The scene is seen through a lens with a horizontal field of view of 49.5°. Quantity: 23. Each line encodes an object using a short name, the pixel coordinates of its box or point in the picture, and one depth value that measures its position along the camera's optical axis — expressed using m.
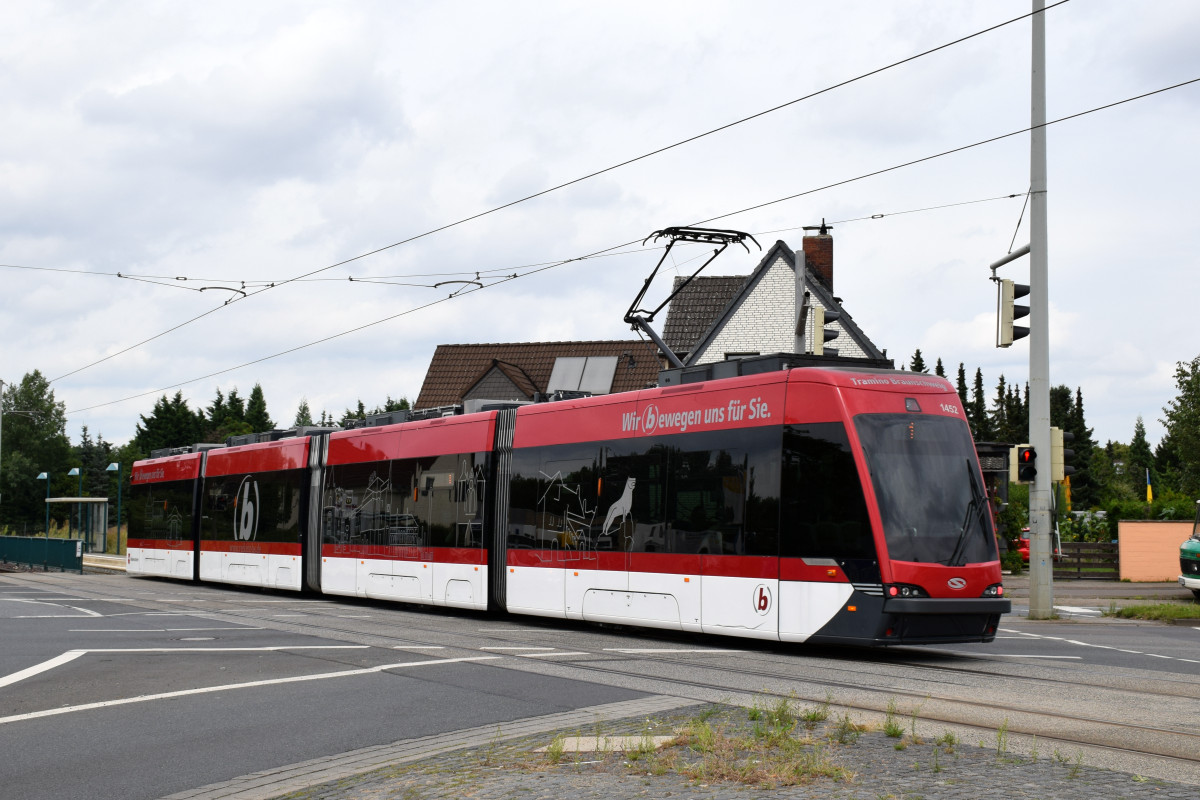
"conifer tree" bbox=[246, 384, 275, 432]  150.00
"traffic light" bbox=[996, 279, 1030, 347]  20.81
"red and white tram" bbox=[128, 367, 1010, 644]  13.41
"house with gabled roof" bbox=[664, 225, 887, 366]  40.91
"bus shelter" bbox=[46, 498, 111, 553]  51.78
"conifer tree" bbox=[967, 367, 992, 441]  146.00
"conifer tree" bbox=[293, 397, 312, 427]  168.50
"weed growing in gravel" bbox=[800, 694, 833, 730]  8.57
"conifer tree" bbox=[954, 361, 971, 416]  168.18
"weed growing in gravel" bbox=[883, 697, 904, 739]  8.05
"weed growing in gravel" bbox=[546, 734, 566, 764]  7.44
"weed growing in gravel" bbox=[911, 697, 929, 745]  7.91
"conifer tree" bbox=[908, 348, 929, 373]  144.50
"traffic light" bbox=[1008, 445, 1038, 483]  20.91
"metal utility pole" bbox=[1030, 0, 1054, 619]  20.91
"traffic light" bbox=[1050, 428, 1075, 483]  21.31
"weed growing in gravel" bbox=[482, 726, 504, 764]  7.53
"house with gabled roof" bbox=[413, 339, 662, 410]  54.72
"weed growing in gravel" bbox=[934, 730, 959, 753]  7.71
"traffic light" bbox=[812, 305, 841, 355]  23.11
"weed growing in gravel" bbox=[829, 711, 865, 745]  7.94
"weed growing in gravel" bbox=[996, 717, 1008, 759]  7.44
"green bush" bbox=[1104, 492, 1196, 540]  37.97
